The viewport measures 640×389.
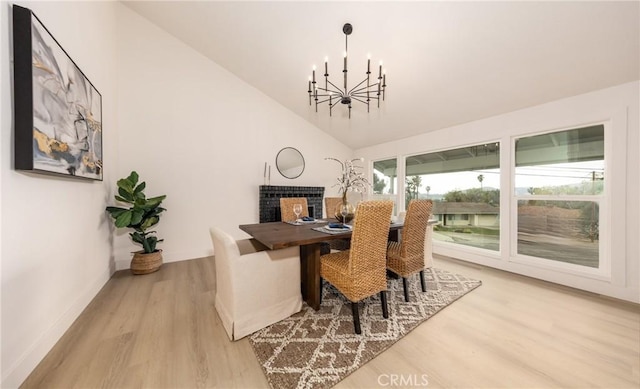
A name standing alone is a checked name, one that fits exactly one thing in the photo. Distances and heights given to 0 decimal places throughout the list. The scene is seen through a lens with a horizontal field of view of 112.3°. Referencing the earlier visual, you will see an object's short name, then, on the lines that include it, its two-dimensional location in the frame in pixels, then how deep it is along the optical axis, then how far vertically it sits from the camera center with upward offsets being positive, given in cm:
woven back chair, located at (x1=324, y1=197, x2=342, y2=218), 331 -19
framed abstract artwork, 121 +60
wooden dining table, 166 -37
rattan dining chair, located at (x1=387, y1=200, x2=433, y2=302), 210 -52
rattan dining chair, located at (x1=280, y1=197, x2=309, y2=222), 294 -23
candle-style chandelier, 226 +111
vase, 232 -19
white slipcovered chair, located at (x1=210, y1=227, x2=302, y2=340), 162 -76
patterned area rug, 132 -110
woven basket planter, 279 -91
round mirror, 438 +64
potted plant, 257 -31
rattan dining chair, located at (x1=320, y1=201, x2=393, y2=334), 163 -54
